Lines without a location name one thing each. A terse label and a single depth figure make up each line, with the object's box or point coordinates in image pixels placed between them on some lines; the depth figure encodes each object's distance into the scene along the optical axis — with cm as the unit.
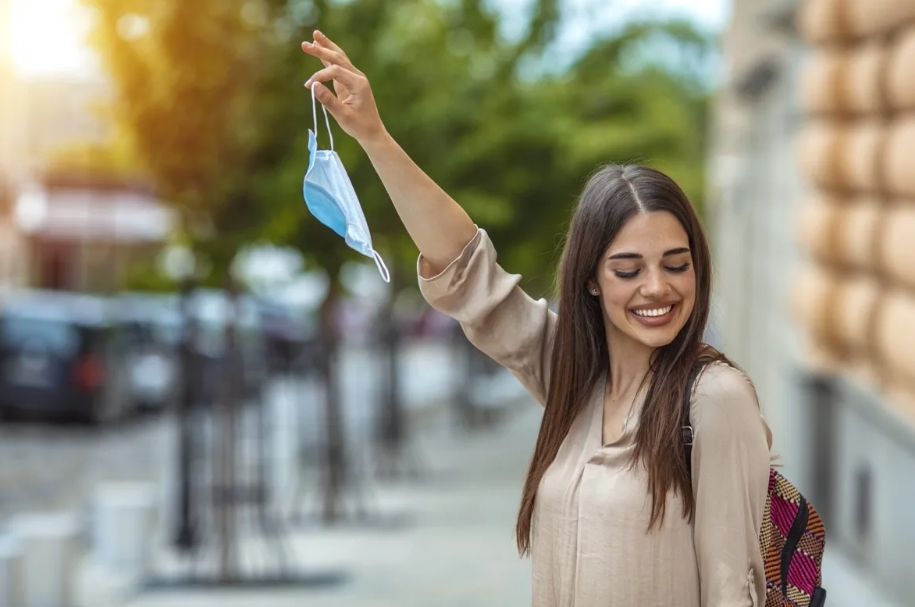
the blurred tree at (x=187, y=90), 1430
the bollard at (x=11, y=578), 1216
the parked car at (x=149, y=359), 3200
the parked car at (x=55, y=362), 2857
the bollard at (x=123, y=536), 1507
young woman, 388
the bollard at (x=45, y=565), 1249
